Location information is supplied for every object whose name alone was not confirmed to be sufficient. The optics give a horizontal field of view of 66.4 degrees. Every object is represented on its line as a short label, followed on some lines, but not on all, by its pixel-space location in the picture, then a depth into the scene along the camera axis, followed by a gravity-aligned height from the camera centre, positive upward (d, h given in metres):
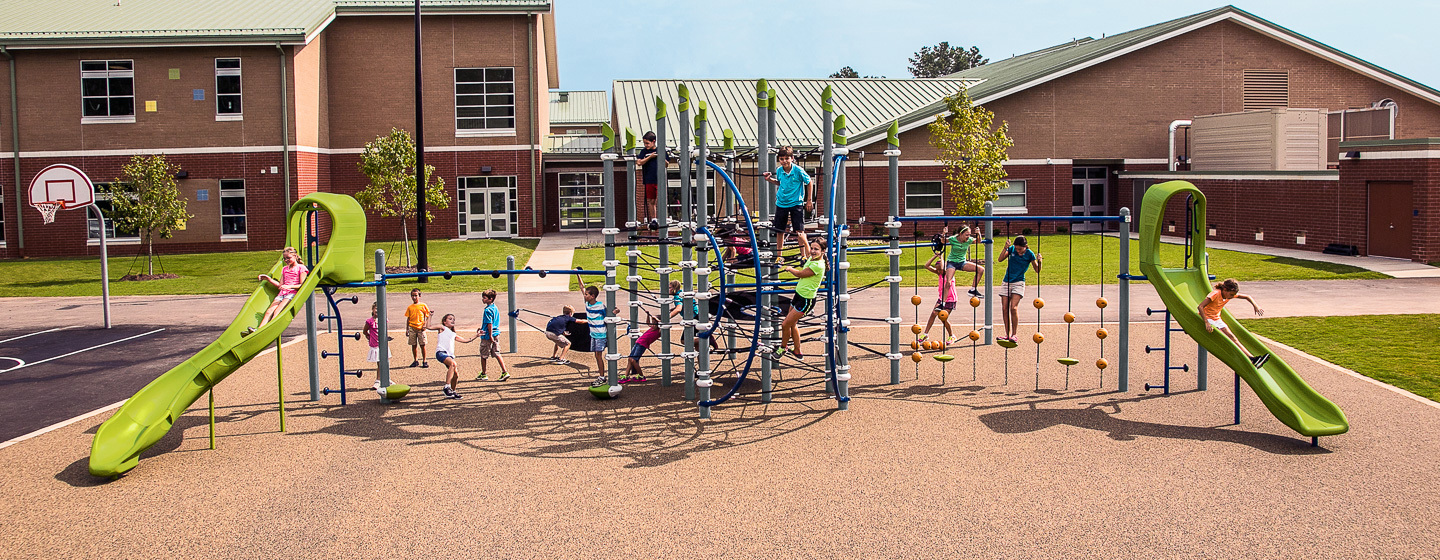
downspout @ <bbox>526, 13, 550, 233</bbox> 39.78 +4.37
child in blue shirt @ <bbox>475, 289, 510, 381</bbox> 15.34 -1.44
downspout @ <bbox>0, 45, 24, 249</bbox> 36.38 +3.77
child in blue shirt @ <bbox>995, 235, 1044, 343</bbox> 16.48 -0.84
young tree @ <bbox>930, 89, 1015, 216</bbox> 35.31 +2.38
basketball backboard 24.95 +1.14
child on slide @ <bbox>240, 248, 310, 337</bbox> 13.37 -0.57
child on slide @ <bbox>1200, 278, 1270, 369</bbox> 12.33 -0.94
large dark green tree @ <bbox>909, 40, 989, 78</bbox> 112.44 +16.84
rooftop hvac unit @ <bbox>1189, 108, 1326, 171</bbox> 36.88 +2.70
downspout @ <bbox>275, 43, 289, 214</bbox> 36.59 +3.80
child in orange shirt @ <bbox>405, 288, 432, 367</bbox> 16.02 -1.35
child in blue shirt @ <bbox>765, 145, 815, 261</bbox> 13.39 +0.39
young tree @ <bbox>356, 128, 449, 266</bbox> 33.84 +1.84
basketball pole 21.56 -0.98
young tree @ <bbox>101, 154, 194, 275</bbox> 31.75 +0.94
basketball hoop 26.98 +0.64
